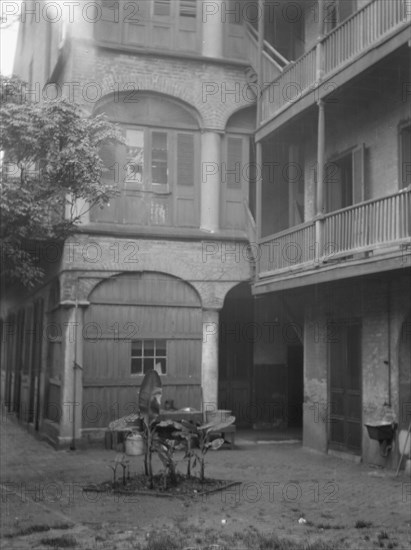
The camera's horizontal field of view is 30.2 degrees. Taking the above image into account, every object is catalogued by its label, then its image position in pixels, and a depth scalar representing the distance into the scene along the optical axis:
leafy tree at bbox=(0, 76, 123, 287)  12.10
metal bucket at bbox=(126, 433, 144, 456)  15.53
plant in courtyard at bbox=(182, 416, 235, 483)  11.50
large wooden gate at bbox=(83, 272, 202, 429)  17.09
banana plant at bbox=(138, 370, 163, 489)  11.72
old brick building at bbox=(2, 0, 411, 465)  14.62
